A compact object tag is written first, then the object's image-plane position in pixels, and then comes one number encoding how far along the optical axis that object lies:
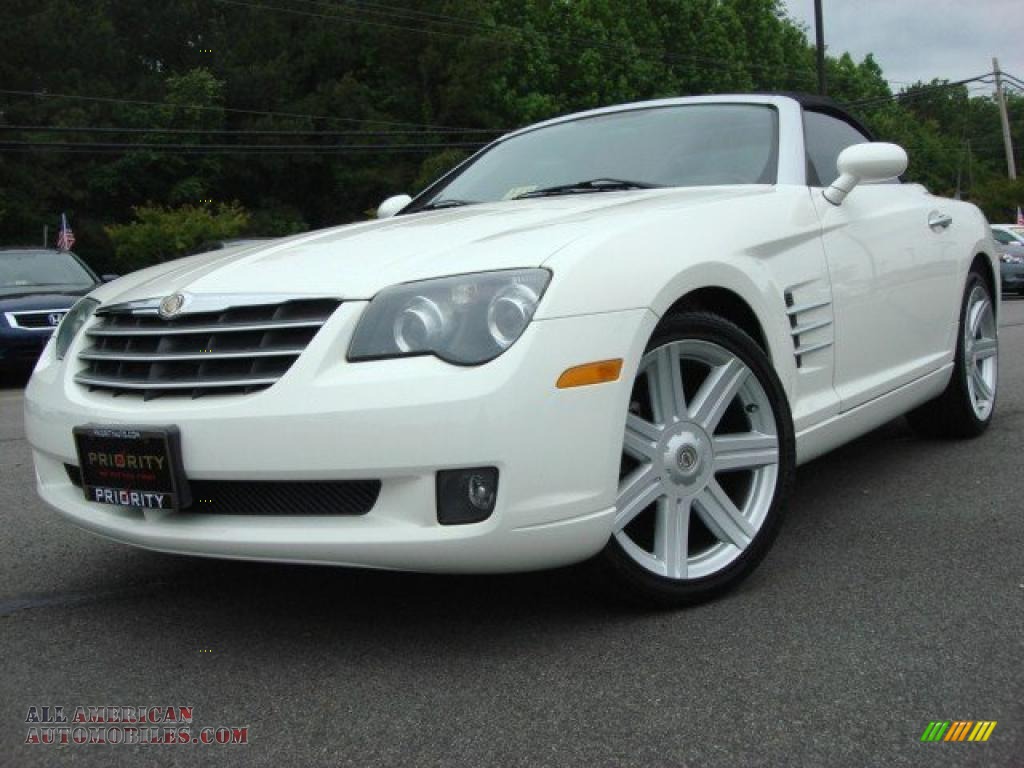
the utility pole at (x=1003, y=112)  44.78
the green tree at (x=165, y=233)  37.41
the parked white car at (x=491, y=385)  2.38
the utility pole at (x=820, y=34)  25.69
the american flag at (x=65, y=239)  26.29
